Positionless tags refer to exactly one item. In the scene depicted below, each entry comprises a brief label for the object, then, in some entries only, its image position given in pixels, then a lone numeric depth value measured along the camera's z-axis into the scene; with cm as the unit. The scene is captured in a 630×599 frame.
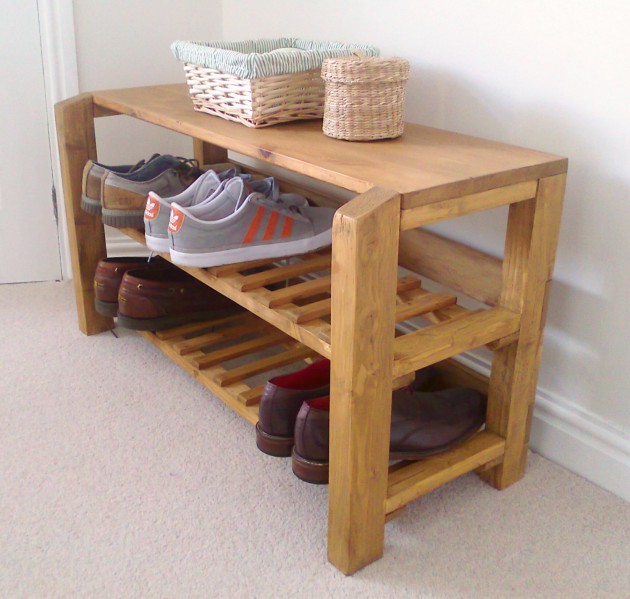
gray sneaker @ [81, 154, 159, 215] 167
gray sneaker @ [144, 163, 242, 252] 145
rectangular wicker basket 133
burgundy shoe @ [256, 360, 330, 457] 131
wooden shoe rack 104
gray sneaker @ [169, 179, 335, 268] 138
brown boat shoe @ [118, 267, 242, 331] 167
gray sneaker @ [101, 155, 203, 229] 160
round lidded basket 122
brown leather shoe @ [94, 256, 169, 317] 174
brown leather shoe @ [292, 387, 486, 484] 124
